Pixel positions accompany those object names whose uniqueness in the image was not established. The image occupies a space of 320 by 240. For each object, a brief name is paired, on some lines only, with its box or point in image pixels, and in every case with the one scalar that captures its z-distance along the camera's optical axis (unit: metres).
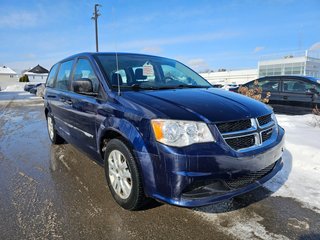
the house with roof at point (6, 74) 70.50
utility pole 19.52
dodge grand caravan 2.34
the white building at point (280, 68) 37.31
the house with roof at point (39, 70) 51.22
